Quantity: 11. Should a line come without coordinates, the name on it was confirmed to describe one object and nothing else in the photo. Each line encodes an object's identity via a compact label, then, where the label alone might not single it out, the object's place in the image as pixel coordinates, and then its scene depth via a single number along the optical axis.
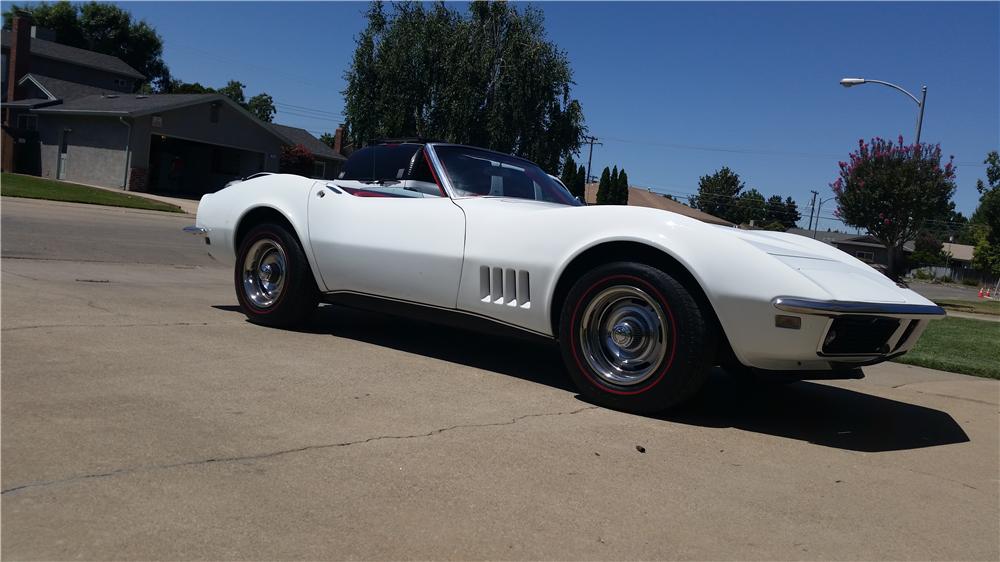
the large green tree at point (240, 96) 71.44
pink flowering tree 23.06
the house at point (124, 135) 32.84
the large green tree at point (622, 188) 41.01
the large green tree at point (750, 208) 92.75
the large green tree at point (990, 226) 47.96
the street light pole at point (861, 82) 21.25
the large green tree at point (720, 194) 90.94
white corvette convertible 3.85
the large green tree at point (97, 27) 65.81
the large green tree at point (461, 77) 34.25
